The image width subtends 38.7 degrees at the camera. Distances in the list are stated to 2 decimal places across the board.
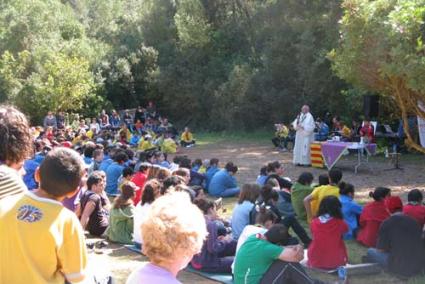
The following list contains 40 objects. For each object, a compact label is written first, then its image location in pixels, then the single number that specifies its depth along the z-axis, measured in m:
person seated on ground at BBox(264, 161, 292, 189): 9.78
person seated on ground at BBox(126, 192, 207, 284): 2.51
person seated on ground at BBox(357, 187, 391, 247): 7.75
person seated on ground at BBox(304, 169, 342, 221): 8.39
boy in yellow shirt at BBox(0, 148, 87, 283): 2.76
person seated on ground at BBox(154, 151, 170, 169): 12.46
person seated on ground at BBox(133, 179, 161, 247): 7.70
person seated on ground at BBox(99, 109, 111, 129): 27.11
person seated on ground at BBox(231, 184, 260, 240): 7.61
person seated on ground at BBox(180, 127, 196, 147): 22.84
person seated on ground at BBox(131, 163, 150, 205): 10.30
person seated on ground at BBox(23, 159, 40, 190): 10.44
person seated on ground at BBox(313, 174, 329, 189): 9.02
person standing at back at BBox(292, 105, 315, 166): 16.69
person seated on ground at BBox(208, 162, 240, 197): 11.99
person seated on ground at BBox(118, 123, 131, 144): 21.94
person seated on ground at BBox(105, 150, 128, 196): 12.03
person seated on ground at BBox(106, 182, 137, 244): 8.48
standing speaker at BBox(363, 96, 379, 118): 15.14
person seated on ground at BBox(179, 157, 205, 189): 11.98
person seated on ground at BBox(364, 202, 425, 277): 6.46
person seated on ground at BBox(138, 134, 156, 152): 19.22
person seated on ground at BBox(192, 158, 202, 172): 13.04
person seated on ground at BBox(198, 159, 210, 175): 12.66
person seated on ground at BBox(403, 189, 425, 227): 7.06
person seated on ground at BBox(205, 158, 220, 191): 12.34
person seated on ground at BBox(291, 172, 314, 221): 9.30
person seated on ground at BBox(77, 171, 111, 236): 8.68
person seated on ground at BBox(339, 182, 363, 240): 8.33
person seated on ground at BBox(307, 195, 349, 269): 6.66
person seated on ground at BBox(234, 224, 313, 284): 5.27
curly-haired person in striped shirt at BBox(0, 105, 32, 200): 3.17
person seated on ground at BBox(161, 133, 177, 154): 20.09
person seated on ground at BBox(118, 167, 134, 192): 10.20
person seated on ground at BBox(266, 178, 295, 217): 8.88
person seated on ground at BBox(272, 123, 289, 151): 21.02
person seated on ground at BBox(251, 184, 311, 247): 7.79
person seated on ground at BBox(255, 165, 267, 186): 10.01
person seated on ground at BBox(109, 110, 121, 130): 28.30
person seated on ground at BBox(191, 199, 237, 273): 6.98
